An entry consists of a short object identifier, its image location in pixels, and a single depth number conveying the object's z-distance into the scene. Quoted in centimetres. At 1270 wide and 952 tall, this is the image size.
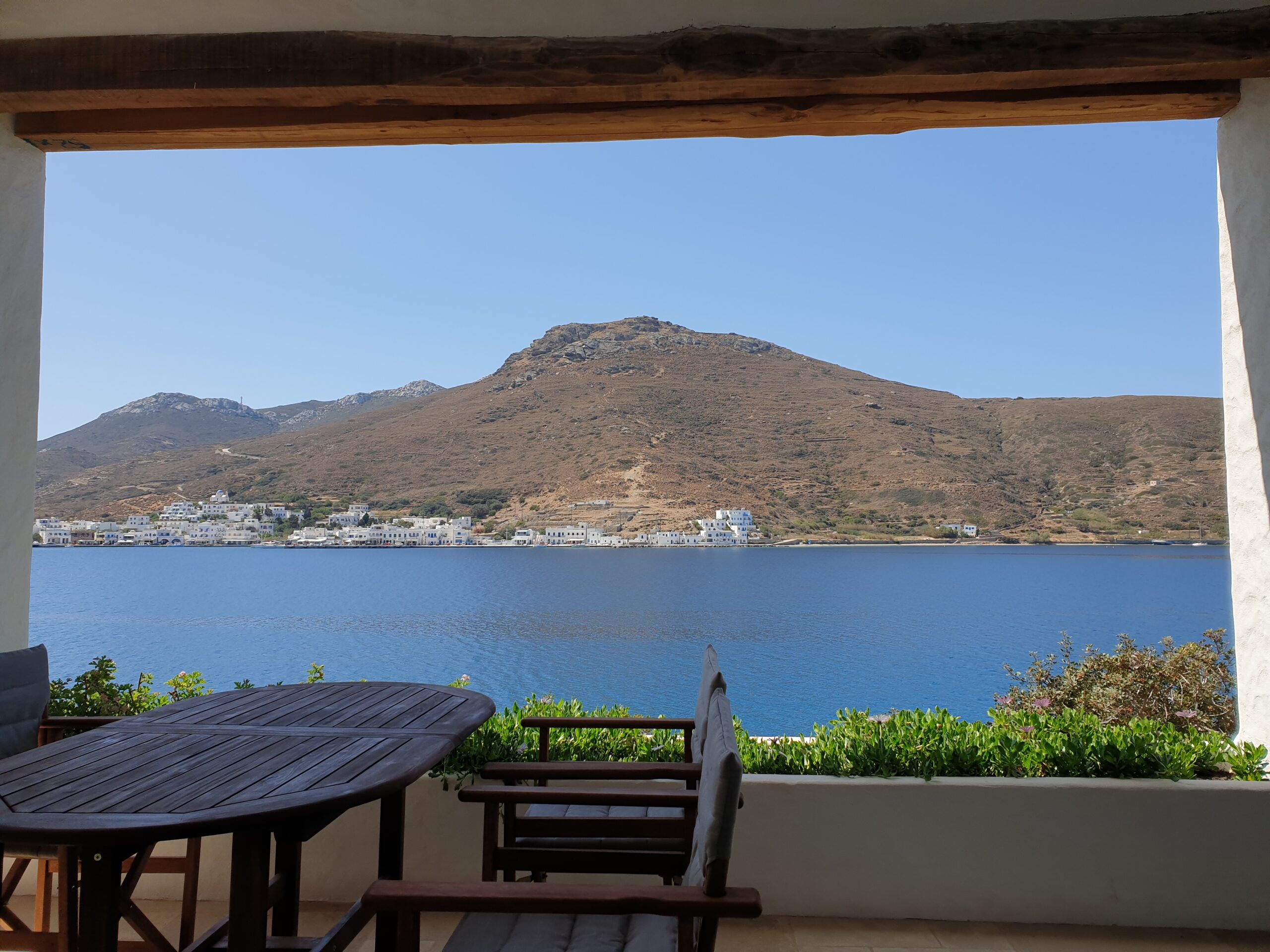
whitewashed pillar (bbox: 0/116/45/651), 275
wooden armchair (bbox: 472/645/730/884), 171
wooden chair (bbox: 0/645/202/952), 172
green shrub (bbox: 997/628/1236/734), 348
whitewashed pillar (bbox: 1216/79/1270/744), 260
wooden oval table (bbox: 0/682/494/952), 124
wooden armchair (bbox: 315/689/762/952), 117
